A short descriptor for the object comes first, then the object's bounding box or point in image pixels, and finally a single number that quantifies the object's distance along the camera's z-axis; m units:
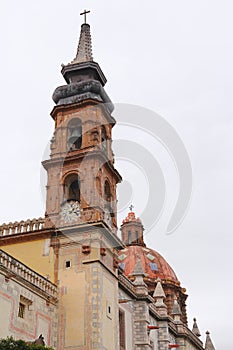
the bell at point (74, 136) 35.40
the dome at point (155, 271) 57.59
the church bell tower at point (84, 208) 29.08
